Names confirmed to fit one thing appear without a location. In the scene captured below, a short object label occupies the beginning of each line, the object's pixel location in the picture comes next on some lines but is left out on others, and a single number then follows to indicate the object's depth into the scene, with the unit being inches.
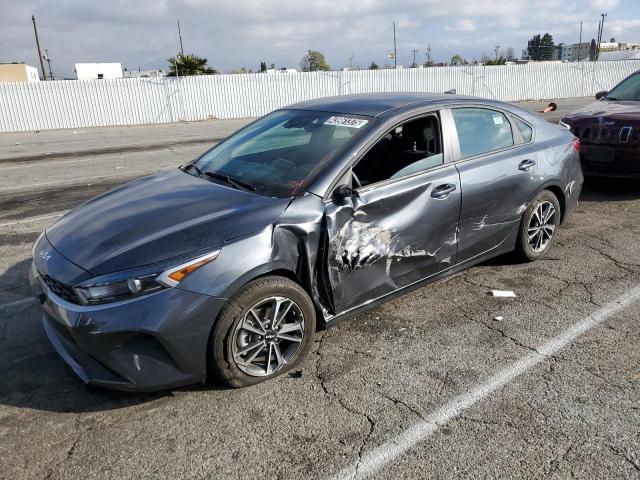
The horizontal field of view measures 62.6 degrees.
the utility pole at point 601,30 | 2913.4
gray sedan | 110.6
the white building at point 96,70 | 2107.8
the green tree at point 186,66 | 1360.7
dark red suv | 270.7
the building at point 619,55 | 2391.7
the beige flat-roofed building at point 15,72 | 2101.4
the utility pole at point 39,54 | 1668.3
